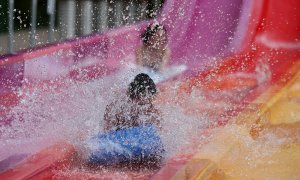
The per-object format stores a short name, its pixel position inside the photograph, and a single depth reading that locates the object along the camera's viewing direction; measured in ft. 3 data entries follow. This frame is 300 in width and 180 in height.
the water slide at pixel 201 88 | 36.69
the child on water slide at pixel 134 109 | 37.53
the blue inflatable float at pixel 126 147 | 37.05
